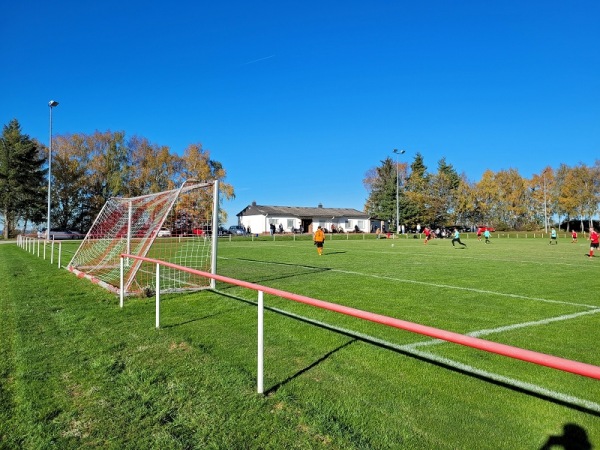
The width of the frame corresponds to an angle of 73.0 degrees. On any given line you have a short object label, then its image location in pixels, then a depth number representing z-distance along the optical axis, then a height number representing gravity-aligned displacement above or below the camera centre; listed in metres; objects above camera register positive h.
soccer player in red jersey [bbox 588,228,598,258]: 23.84 -0.43
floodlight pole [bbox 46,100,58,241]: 34.44 +10.85
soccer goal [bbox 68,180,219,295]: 9.93 -0.28
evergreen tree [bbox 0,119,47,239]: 50.50 +6.28
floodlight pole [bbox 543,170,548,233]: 72.43 +2.26
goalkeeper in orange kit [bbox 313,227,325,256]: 22.91 -0.41
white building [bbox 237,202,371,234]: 72.14 +2.40
